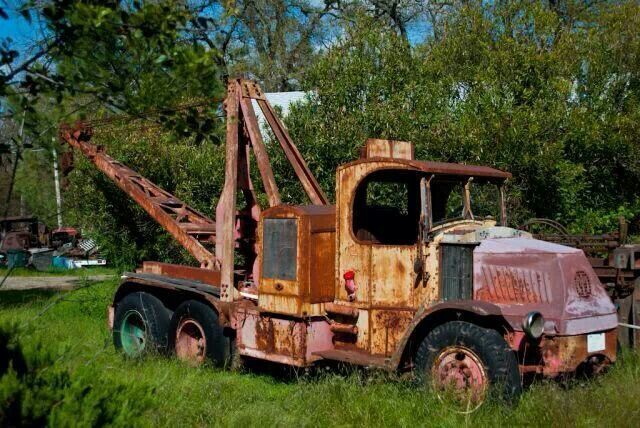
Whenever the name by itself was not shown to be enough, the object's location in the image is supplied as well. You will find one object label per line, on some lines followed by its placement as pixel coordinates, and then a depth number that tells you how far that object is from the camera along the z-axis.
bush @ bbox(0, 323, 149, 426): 4.53
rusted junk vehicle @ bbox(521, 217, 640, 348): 8.39
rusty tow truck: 6.62
